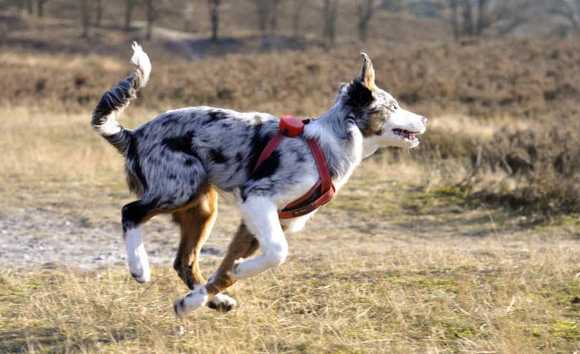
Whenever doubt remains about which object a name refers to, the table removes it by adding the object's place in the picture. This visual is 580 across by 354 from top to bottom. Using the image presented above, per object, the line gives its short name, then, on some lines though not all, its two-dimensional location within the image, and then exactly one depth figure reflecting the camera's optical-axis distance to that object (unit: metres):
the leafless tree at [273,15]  56.22
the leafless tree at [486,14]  49.22
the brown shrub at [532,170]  10.34
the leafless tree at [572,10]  55.54
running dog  4.91
